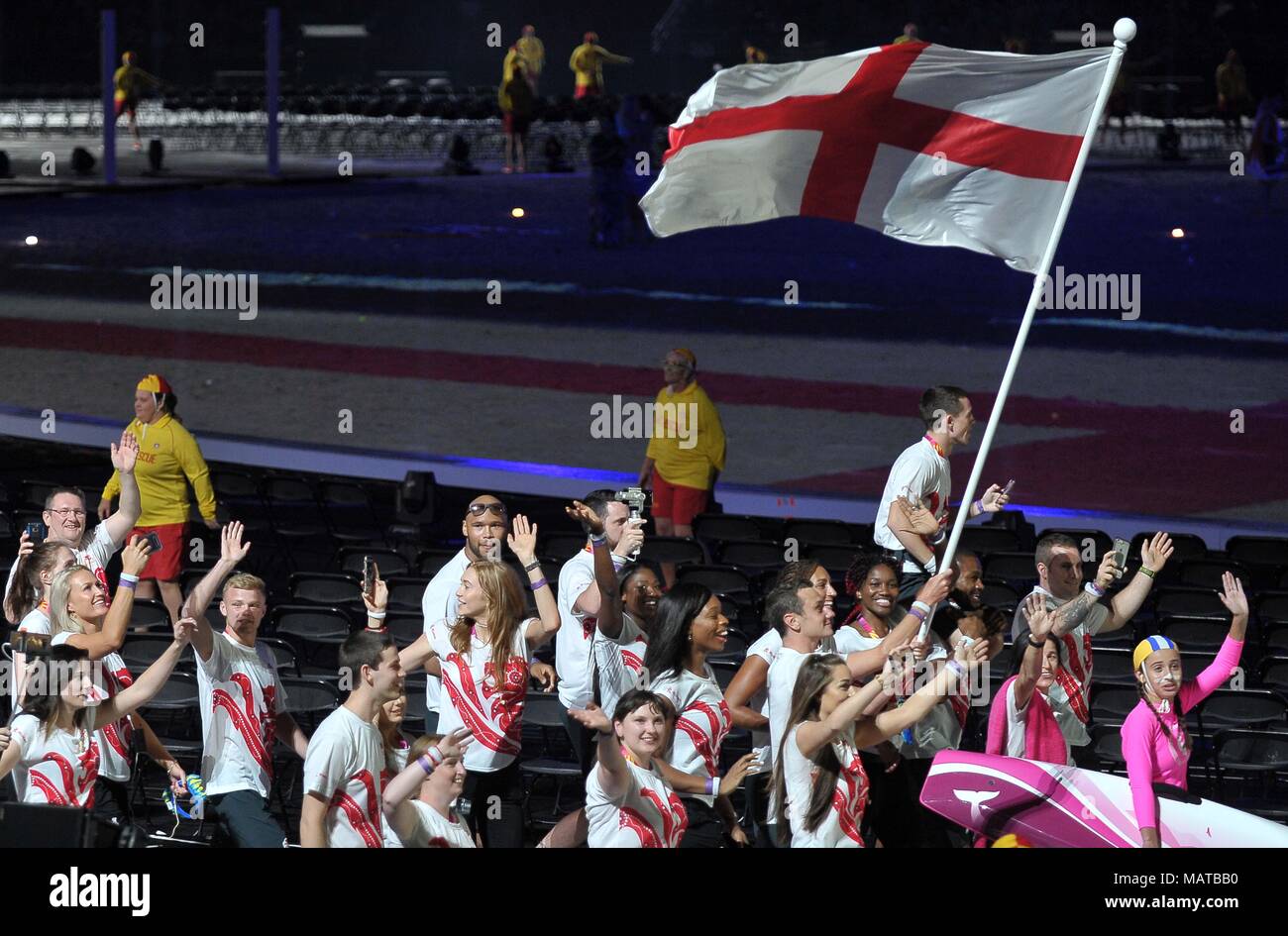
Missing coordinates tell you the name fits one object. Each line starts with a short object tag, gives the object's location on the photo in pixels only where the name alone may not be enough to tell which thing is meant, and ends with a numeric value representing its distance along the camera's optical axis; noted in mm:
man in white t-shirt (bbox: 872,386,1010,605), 17922
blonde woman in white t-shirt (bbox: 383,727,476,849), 12312
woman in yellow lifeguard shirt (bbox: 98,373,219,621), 21250
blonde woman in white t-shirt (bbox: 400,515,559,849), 14445
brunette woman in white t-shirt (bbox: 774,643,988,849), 12750
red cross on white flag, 16016
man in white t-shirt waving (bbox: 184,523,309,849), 13922
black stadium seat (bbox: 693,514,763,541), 24125
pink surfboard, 13164
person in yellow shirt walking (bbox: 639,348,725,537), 23250
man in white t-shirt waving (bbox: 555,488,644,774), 15680
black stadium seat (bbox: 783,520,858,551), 23109
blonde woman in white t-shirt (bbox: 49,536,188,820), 14414
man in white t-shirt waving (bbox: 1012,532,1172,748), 15539
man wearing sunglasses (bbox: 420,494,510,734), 15695
